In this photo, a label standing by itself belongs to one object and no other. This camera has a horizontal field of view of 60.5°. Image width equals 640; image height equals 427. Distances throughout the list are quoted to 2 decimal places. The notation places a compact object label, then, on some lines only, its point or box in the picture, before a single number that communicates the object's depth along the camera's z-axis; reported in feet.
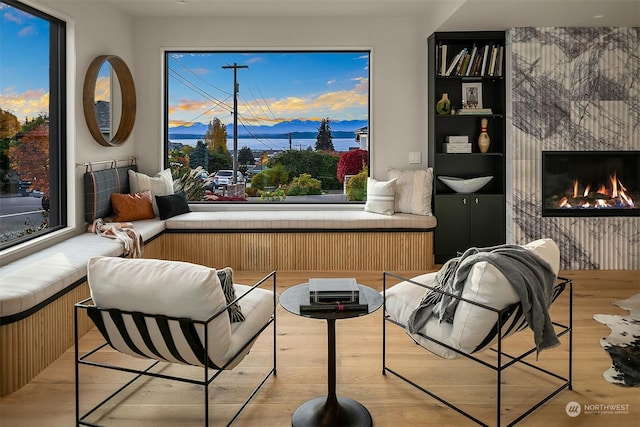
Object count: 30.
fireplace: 18.12
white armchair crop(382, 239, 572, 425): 7.63
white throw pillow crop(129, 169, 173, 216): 18.02
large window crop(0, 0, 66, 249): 12.45
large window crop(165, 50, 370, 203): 20.22
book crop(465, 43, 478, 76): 18.19
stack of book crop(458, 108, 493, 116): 18.44
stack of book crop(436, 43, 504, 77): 18.21
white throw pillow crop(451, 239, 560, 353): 7.60
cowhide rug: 9.67
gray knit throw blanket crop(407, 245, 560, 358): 7.71
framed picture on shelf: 19.11
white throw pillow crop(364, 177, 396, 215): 18.45
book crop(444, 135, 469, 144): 18.69
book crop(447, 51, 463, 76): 18.35
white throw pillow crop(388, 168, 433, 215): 18.34
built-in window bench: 17.65
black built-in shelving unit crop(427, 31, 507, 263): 18.45
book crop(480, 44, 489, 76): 18.17
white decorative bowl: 18.76
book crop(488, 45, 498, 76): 18.17
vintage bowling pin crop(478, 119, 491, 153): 18.72
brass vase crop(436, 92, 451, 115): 18.61
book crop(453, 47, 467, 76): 18.28
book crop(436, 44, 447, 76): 18.35
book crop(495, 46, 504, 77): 18.20
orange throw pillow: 16.74
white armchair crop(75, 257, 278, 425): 7.21
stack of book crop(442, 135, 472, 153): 18.66
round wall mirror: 15.47
